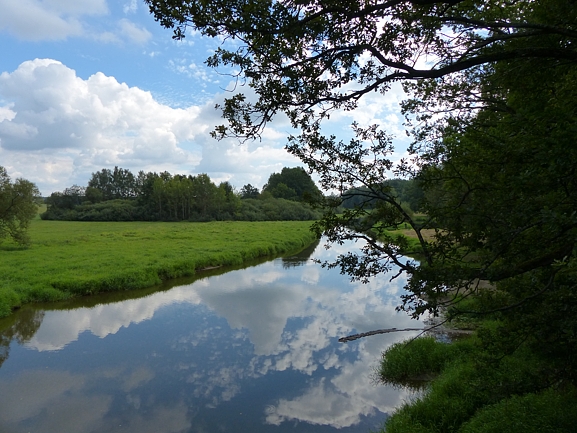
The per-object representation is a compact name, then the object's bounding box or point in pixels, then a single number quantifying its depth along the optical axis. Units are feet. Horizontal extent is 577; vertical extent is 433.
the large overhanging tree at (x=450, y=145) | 10.62
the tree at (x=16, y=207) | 77.41
